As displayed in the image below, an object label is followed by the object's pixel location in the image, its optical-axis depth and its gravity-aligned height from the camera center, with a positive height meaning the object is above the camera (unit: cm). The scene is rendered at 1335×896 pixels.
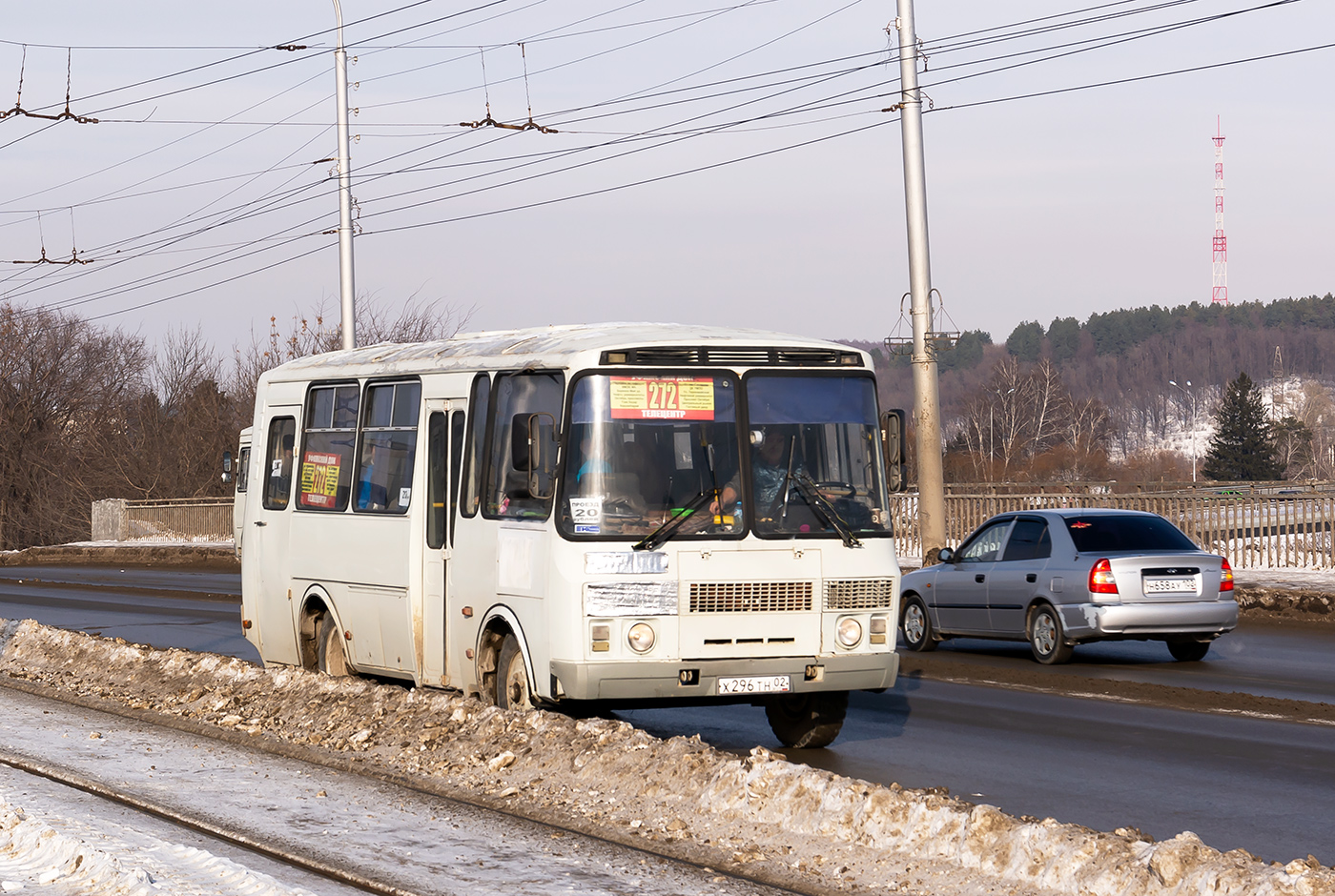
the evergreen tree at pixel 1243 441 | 11512 +343
